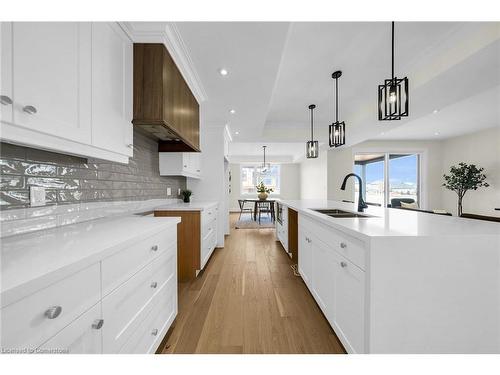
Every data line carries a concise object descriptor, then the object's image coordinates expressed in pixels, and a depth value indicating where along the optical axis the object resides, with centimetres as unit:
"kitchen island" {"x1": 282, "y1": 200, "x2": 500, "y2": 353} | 105
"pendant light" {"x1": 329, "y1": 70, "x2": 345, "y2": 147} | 307
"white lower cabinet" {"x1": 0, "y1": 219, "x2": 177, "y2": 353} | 56
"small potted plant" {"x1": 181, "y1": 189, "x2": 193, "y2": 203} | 345
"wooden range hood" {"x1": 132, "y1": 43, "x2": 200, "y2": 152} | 163
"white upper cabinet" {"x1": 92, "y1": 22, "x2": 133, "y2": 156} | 121
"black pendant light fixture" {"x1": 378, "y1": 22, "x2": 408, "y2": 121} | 182
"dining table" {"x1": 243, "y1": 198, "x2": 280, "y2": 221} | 676
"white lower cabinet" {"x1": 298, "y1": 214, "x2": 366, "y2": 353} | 117
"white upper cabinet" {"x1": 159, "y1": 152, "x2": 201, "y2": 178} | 267
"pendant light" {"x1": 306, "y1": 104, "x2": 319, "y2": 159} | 388
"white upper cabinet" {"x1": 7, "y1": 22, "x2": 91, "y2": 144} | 82
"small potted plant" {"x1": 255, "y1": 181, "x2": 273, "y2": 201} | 623
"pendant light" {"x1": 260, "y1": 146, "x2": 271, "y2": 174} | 948
